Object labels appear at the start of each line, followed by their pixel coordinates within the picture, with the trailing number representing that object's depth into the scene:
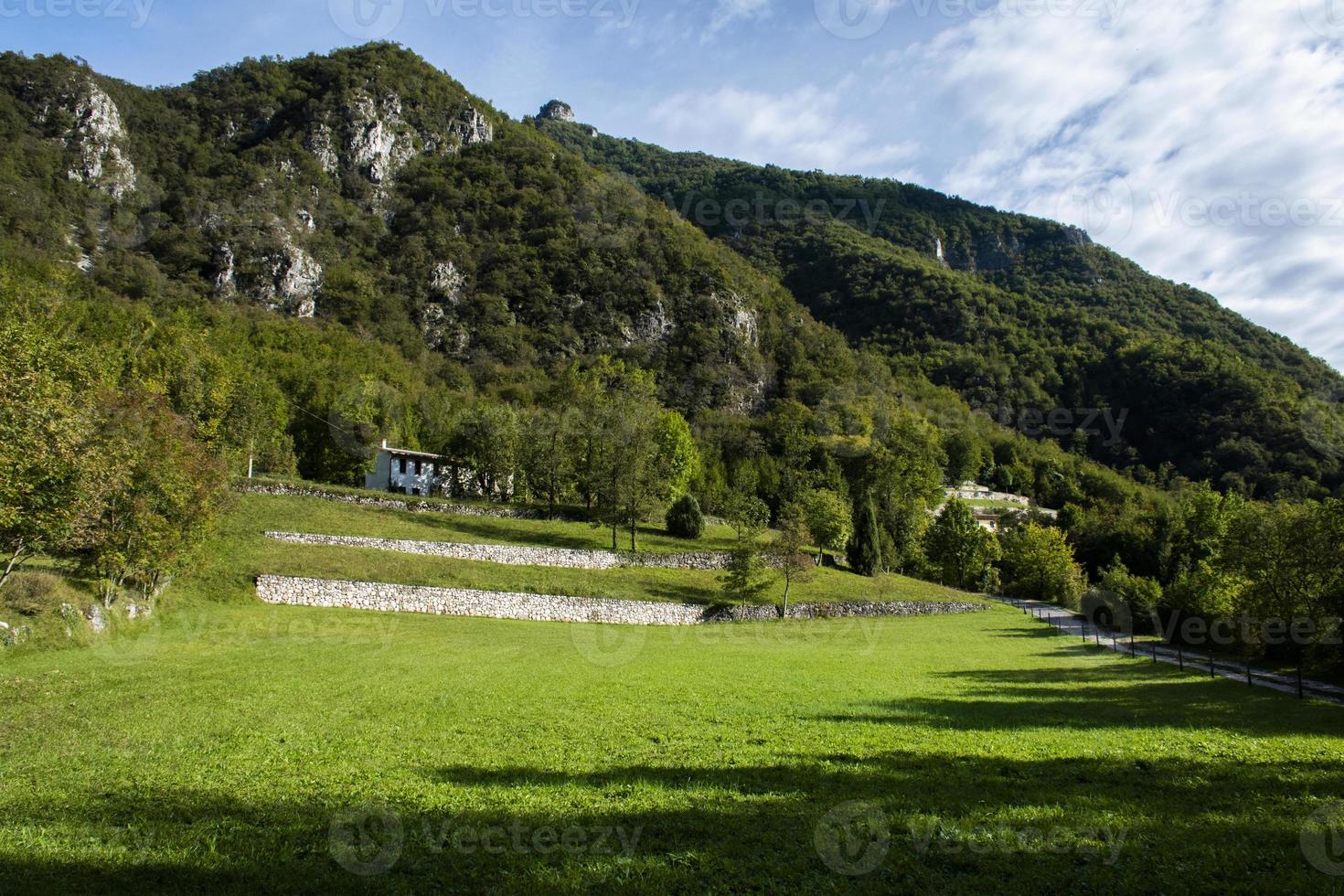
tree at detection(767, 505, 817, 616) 44.25
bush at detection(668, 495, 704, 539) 59.41
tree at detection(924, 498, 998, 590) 70.50
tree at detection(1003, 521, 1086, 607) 64.25
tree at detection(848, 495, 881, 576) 61.78
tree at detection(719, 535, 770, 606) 44.31
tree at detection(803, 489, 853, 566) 57.84
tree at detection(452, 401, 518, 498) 64.06
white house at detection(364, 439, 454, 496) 66.25
